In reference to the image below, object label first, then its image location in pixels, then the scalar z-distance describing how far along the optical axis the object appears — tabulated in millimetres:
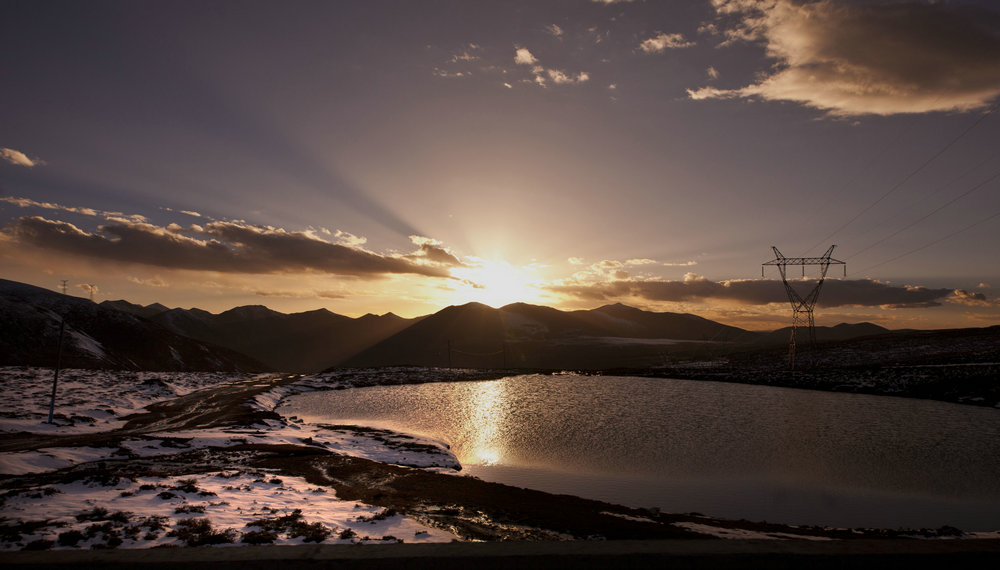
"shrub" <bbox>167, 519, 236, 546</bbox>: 12812
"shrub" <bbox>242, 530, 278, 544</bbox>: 13152
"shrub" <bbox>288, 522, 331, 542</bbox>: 13805
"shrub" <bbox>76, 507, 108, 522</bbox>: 14808
